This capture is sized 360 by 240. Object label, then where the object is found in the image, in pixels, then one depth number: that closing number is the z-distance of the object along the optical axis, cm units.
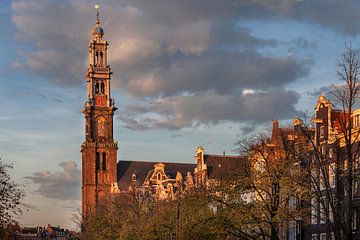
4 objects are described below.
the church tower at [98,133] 18912
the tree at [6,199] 4325
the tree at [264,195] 6147
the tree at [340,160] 4503
